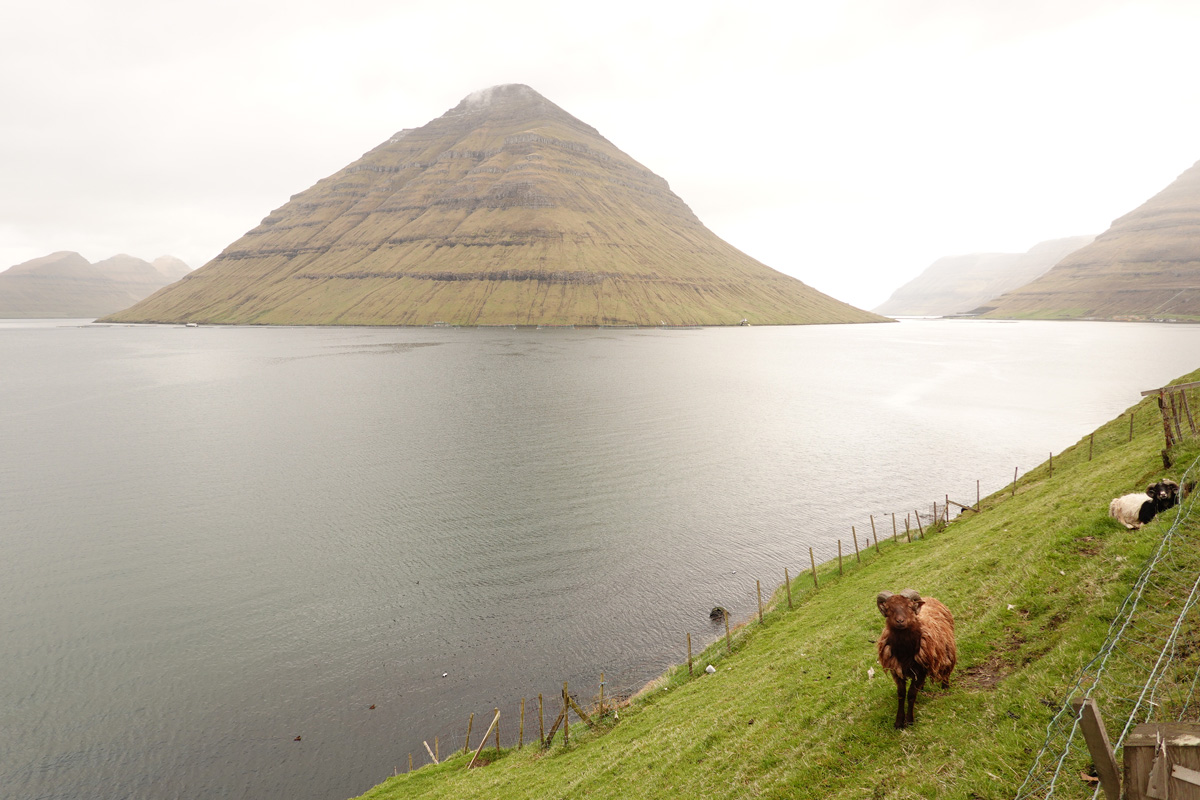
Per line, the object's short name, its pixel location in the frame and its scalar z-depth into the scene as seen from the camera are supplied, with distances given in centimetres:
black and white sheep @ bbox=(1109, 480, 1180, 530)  1970
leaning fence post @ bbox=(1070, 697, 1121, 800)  602
